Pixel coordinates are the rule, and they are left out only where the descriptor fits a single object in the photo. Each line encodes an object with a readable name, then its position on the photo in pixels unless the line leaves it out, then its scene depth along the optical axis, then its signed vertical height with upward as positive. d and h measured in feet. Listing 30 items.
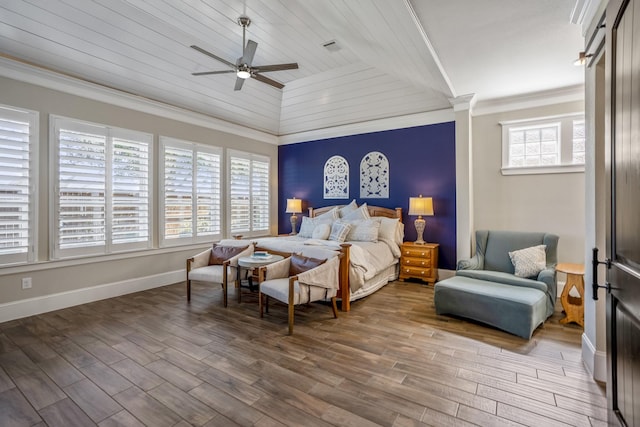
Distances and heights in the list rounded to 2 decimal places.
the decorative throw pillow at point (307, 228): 18.90 -0.86
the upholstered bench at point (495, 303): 9.66 -3.07
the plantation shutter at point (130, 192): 14.35 +1.10
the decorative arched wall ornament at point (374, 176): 19.06 +2.48
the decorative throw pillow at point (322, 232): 17.26 -1.01
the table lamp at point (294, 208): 21.74 +0.46
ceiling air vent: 14.02 +8.00
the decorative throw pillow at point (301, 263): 11.86 -1.97
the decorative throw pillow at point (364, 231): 16.35 -0.90
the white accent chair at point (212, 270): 12.83 -2.48
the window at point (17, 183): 11.20 +1.18
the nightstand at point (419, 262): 16.07 -2.56
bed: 12.58 -1.55
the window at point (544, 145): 13.61 +3.33
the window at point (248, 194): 20.24 +1.46
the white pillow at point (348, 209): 19.20 +0.35
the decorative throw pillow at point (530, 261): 11.78 -1.83
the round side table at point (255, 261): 12.28 -1.93
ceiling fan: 10.93 +5.61
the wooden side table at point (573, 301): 10.74 -3.13
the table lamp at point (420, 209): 16.42 +0.30
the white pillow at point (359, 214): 18.43 +0.03
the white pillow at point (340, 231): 16.43 -0.94
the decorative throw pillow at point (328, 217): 19.21 -0.17
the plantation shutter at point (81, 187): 12.69 +1.19
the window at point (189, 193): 16.46 +1.27
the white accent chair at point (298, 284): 10.51 -2.58
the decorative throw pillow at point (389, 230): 16.86 -0.87
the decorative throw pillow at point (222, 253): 14.32 -1.84
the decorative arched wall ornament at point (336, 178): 20.62 +2.55
